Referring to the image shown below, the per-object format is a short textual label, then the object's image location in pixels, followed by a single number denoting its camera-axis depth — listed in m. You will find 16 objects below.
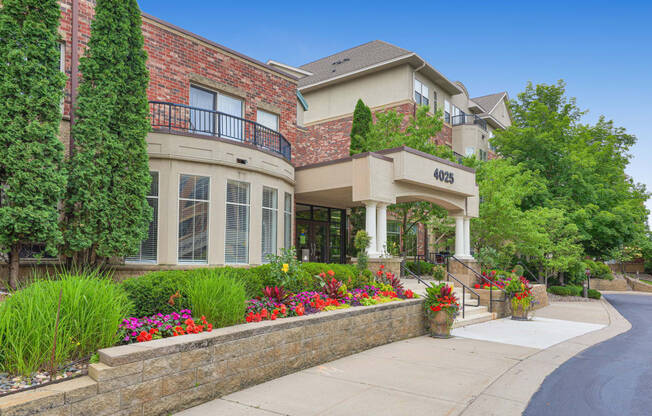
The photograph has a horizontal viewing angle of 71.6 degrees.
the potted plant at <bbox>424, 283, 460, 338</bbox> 10.15
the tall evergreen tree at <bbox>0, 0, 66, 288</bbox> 8.38
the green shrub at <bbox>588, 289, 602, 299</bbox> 25.58
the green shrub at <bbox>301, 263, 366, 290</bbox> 9.66
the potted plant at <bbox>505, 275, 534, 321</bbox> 14.33
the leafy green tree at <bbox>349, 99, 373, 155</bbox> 22.21
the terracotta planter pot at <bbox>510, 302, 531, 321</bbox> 14.25
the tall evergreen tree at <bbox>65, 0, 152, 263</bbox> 9.66
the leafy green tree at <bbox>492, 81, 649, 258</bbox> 28.56
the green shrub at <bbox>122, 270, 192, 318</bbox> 6.28
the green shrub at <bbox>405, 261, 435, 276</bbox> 20.59
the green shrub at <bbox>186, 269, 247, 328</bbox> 6.18
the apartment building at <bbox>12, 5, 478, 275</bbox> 11.66
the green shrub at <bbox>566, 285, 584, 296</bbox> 25.31
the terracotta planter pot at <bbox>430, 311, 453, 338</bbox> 10.16
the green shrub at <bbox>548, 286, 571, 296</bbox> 25.12
